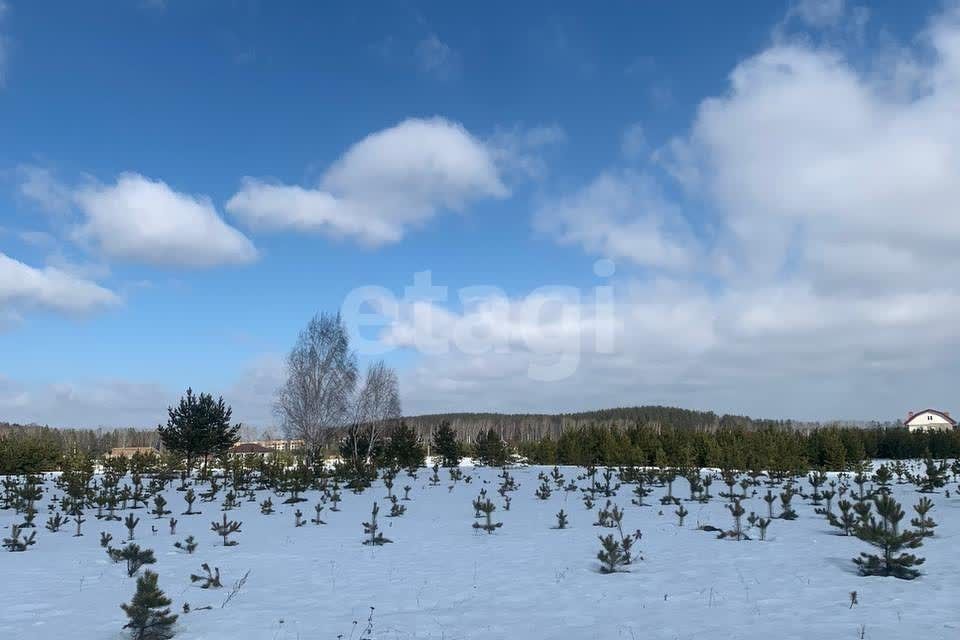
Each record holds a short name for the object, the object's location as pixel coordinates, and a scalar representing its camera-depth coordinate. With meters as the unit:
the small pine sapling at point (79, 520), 18.00
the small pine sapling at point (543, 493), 25.30
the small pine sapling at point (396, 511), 20.91
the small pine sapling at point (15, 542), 15.30
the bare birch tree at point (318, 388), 41.81
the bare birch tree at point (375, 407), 46.19
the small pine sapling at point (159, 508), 20.59
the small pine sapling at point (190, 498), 22.08
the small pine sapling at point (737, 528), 15.16
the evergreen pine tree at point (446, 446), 45.88
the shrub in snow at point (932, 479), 24.53
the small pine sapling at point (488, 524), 17.52
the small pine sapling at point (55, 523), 18.47
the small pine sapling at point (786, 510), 18.35
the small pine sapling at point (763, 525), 14.88
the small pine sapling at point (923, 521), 13.36
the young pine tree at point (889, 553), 10.78
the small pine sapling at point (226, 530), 16.11
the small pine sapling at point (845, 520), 15.27
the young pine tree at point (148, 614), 8.49
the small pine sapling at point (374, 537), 15.90
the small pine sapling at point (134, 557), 11.95
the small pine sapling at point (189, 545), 14.68
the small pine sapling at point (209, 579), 11.39
